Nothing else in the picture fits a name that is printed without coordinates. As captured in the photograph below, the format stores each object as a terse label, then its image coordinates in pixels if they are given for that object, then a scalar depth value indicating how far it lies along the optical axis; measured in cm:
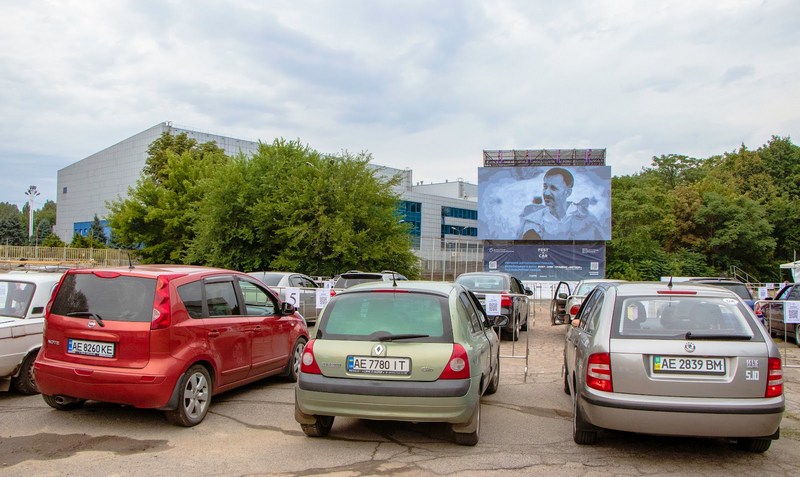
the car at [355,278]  1539
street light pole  7625
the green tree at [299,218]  2514
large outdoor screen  4200
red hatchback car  608
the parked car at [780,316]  1499
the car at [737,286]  1362
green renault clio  539
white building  6925
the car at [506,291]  1387
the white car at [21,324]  730
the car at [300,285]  1630
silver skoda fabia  501
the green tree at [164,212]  3175
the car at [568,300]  1466
